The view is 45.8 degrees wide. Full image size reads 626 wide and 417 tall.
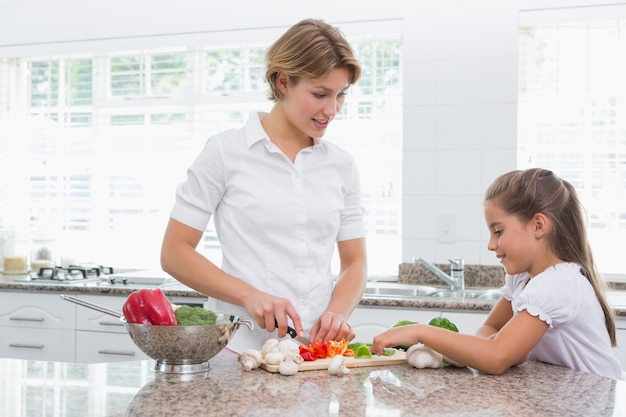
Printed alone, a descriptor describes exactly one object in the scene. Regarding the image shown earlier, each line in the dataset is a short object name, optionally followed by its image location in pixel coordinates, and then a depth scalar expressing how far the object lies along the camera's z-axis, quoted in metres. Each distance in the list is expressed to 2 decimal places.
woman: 1.67
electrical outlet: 3.49
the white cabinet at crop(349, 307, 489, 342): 2.89
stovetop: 3.58
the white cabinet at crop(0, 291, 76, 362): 3.39
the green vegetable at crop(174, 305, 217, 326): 1.40
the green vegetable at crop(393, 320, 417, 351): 1.60
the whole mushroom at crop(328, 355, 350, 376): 1.41
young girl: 1.46
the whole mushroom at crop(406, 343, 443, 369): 1.50
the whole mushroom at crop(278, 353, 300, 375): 1.40
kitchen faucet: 3.34
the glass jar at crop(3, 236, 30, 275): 3.84
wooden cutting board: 1.44
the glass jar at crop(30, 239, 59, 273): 3.94
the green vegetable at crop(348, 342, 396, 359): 1.52
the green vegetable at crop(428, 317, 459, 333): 1.59
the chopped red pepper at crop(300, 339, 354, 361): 1.49
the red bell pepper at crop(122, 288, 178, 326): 1.38
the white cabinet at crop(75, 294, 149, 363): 3.29
